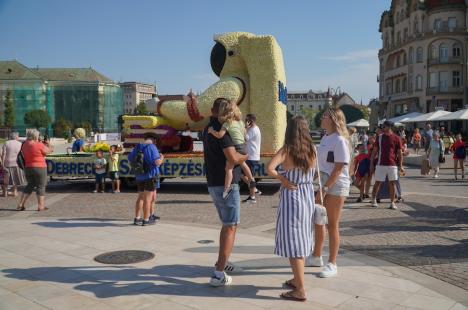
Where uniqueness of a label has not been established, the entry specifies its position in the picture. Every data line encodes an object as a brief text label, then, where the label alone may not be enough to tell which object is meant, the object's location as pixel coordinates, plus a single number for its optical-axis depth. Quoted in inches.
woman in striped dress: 166.4
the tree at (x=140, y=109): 3601.9
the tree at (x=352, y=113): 1563.7
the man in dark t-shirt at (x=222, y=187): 184.5
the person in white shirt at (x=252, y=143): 383.9
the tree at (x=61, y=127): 2906.5
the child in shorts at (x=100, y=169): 473.1
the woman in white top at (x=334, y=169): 190.9
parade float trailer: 449.1
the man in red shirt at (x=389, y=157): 354.6
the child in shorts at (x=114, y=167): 474.6
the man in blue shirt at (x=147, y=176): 297.9
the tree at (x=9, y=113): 3061.0
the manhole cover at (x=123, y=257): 218.8
